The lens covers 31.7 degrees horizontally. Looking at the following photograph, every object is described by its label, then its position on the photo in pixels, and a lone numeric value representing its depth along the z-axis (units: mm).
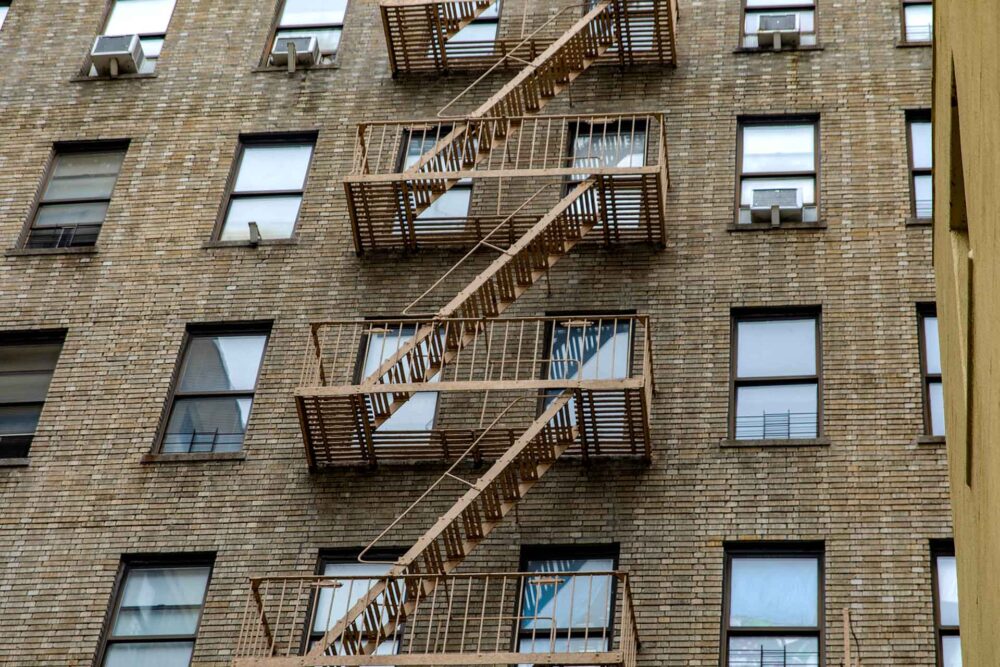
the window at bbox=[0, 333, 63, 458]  21422
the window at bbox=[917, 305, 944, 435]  19828
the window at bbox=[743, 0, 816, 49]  24875
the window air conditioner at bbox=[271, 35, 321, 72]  25125
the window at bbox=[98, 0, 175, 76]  26322
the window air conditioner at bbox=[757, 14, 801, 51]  24219
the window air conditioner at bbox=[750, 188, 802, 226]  22031
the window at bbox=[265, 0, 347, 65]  25859
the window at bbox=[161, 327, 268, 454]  21031
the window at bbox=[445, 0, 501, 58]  25031
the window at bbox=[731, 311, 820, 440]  20281
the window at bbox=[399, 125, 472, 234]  22719
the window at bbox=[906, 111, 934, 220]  22000
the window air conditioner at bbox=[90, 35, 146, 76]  25453
